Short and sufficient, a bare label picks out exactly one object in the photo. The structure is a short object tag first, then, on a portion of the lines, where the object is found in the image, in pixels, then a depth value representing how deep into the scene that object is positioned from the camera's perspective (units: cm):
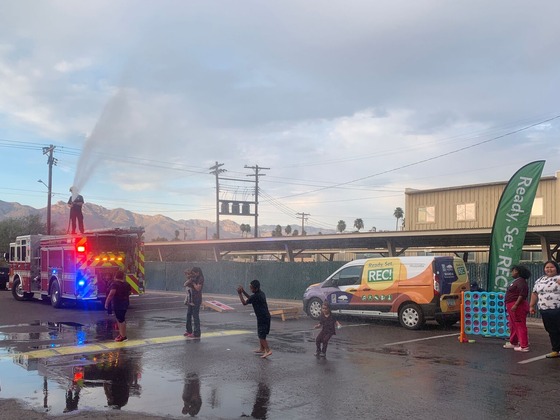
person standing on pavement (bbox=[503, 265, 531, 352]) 1063
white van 1398
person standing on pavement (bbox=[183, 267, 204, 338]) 1233
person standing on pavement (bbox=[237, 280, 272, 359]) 993
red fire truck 1914
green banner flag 1288
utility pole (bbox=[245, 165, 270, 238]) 5598
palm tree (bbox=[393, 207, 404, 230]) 10129
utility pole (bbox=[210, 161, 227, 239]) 5039
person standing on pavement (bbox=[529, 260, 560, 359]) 970
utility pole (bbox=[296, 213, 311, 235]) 10324
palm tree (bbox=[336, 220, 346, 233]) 9105
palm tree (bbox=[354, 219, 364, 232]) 9761
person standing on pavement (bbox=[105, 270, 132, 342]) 1153
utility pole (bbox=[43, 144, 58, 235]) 4377
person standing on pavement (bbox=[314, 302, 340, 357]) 1009
